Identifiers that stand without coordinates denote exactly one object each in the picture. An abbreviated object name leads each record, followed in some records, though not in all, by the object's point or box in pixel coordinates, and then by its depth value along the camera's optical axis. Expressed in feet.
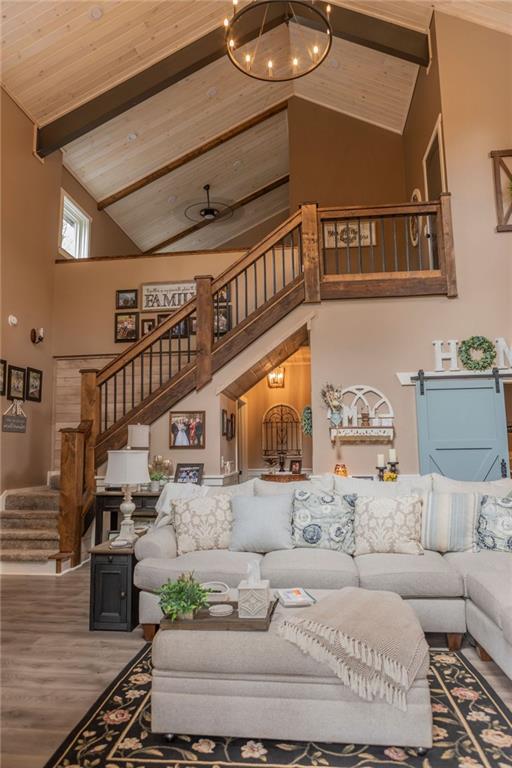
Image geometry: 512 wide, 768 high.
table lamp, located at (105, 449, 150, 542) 12.84
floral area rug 6.88
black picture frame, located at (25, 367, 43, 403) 23.34
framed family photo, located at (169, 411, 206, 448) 19.65
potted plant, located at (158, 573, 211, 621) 7.96
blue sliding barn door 18.79
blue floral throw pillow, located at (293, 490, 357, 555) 12.39
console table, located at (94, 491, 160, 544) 17.93
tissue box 7.95
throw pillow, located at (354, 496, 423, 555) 11.98
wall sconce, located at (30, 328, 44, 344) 24.21
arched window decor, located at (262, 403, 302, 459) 34.30
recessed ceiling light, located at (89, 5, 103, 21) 19.85
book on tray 8.86
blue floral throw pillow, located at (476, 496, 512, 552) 11.73
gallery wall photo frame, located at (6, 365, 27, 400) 21.89
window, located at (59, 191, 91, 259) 27.37
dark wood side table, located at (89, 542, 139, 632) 11.94
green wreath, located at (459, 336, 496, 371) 18.90
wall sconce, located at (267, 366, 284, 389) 34.60
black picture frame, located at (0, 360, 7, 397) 21.10
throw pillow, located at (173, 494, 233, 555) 12.50
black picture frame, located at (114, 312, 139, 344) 26.66
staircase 17.99
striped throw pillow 12.07
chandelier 16.54
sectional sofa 10.27
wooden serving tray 7.79
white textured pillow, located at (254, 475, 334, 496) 13.46
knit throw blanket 7.08
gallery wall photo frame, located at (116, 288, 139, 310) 26.68
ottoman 7.09
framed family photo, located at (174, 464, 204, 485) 18.99
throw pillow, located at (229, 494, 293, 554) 12.32
